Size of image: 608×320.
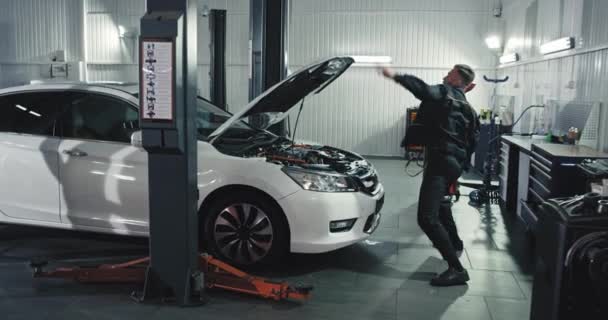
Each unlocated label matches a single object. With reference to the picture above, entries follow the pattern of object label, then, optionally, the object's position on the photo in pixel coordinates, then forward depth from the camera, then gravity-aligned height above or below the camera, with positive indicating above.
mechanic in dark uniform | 3.93 -0.33
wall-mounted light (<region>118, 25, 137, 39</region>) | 12.64 +1.53
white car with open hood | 3.95 -0.57
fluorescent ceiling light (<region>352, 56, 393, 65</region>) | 11.40 +0.90
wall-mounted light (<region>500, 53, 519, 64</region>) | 9.03 +0.80
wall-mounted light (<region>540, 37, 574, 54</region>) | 5.99 +0.70
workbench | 4.44 -0.61
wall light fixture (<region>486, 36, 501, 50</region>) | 10.69 +1.21
